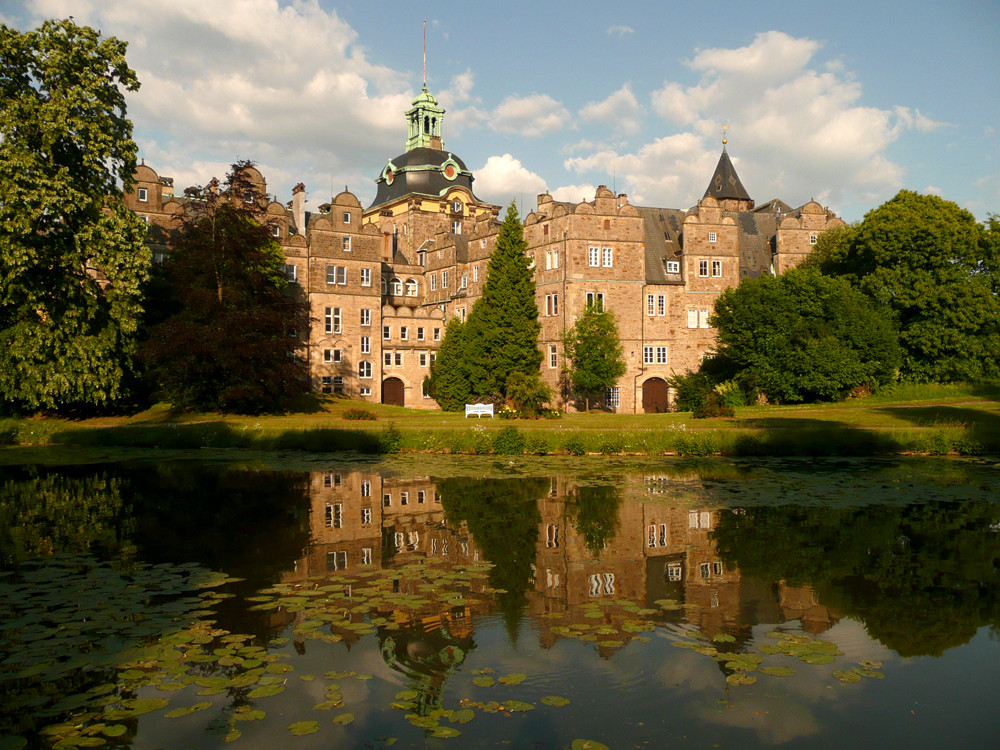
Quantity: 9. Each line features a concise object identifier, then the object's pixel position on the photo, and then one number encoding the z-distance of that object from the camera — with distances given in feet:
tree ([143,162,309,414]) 133.08
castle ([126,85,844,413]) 177.37
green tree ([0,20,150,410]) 105.19
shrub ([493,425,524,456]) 95.14
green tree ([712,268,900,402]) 147.43
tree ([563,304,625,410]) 160.76
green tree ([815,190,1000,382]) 151.94
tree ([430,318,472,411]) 171.12
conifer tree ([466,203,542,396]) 162.61
